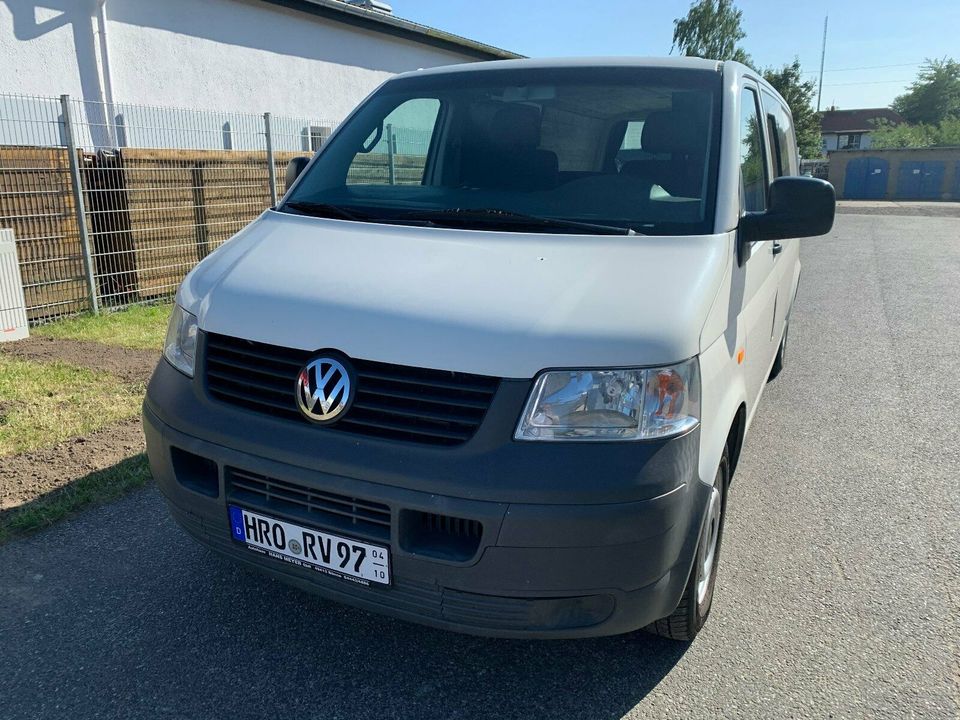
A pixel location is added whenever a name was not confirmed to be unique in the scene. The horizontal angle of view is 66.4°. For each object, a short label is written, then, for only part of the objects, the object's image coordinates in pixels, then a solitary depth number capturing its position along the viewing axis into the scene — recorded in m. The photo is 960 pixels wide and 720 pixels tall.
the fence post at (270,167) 9.12
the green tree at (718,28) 43.81
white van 1.91
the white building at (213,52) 9.92
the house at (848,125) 63.00
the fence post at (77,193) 6.62
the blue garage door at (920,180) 34.06
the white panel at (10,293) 6.04
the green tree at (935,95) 53.69
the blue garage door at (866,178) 34.91
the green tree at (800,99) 45.47
